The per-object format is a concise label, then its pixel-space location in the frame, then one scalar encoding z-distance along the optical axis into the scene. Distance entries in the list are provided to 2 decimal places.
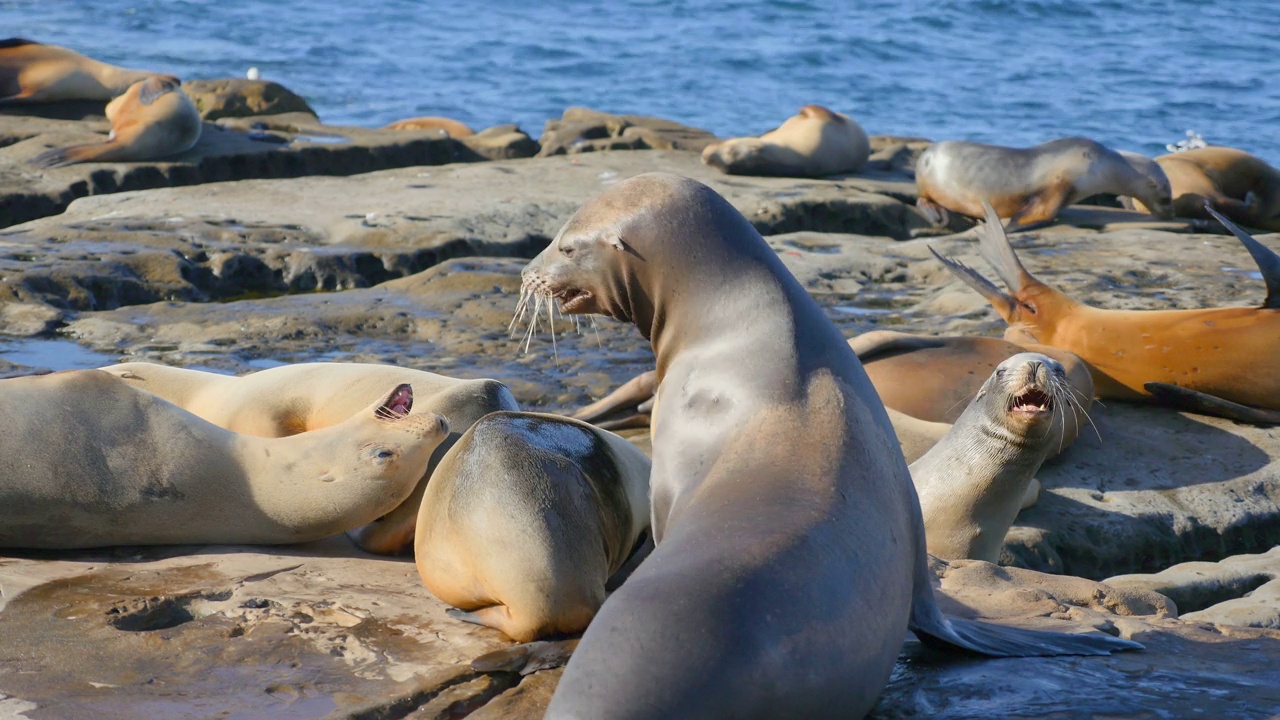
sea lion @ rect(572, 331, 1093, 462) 11.79
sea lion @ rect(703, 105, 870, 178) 23.89
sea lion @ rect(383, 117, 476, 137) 29.94
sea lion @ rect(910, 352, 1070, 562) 9.53
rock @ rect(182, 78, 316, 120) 27.69
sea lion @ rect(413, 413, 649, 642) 6.77
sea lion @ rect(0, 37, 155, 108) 24.41
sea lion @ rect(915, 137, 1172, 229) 22.08
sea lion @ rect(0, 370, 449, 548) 7.75
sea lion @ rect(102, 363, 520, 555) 8.66
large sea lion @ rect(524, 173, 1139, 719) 4.95
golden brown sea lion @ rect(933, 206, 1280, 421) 12.80
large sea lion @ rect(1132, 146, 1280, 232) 22.64
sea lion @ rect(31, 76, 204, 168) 21.41
